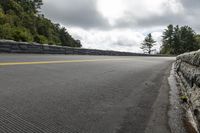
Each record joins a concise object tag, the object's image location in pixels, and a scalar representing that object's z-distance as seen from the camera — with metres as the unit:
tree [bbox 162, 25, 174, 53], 60.22
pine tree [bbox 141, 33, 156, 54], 71.68
